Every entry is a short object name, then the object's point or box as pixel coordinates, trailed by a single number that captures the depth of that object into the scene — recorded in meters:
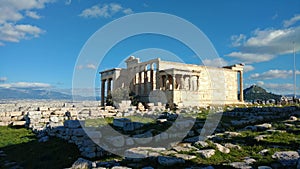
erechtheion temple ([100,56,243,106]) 35.12
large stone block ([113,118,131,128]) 13.07
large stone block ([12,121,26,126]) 17.50
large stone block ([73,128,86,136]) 11.26
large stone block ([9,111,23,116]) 19.29
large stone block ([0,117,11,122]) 17.90
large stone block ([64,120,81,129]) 12.33
